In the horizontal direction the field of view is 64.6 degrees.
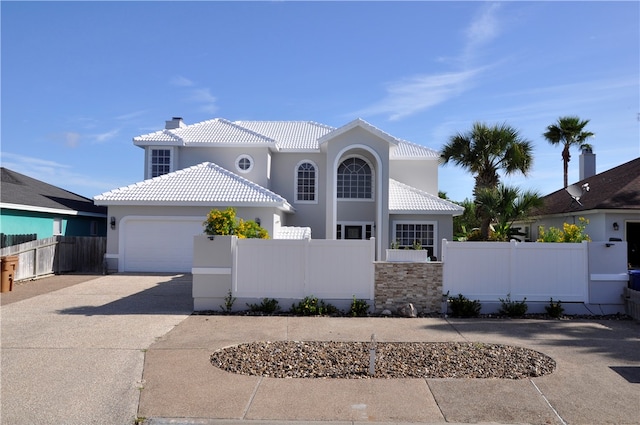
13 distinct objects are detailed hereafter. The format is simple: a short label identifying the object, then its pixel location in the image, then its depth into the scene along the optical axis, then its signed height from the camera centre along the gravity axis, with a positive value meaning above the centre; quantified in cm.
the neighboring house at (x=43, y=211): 1991 +92
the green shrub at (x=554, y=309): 1219 -167
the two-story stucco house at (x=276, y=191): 1997 +199
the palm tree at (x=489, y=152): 2386 +413
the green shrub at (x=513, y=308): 1218 -164
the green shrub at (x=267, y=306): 1209 -170
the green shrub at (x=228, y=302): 1216 -161
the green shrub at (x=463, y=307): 1215 -164
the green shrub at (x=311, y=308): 1199 -170
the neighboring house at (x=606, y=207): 1848 +133
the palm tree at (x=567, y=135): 3044 +649
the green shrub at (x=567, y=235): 1299 +14
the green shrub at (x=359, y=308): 1208 -170
